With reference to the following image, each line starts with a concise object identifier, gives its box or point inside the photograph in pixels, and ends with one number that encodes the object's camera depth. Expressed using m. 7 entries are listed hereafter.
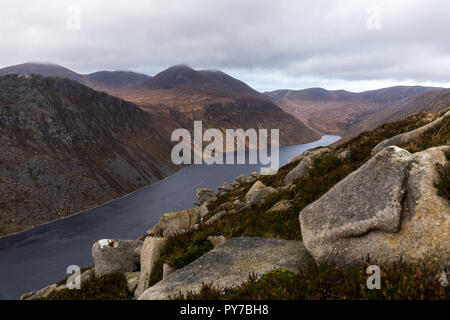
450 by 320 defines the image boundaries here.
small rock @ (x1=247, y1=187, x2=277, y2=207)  15.67
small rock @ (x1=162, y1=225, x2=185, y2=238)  17.08
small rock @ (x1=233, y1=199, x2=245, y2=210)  17.48
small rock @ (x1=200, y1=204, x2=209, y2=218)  27.39
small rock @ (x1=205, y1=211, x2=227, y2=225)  17.10
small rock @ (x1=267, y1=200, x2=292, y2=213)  11.96
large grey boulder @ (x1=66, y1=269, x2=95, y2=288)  13.15
